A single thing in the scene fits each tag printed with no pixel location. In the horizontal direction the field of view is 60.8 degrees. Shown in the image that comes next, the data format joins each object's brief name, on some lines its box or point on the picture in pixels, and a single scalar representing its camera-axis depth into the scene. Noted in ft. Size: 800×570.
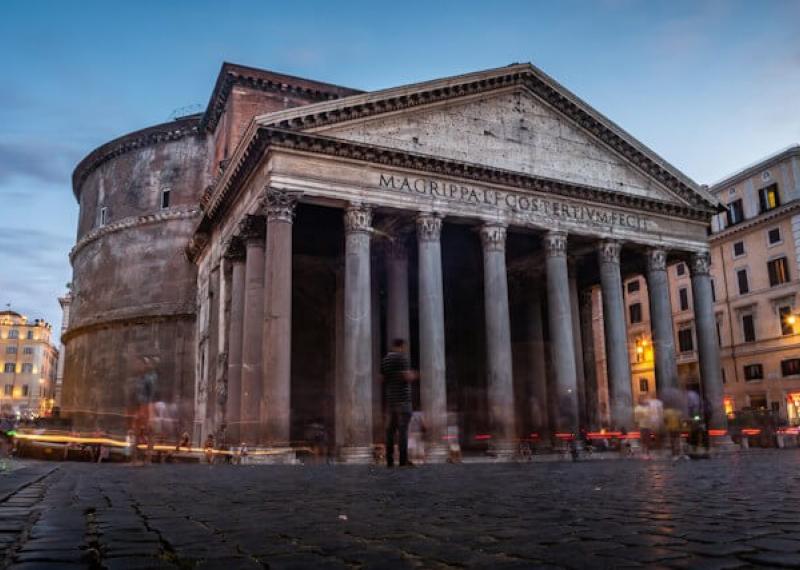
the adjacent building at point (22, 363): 321.52
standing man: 40.86
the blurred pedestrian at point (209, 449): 73.07
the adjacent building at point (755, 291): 116.88
